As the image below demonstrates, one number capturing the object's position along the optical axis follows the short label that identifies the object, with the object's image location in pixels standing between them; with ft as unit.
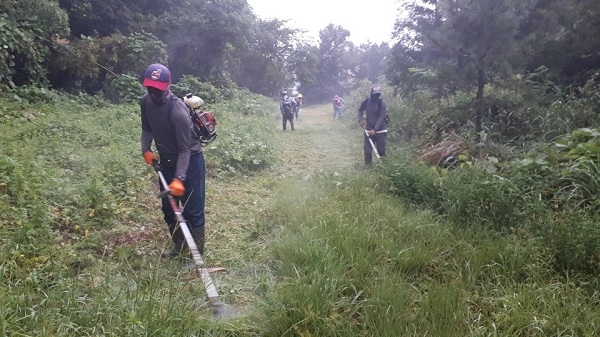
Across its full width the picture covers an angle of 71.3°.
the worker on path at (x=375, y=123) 25.14
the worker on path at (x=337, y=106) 66.44
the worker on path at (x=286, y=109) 45.96
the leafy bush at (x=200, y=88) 52.60
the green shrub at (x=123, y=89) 40.93
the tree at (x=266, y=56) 84.99
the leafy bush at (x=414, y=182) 15.72
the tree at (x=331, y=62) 134.31
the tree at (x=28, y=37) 28.91
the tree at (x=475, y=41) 22.38
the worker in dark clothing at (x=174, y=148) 11.50
